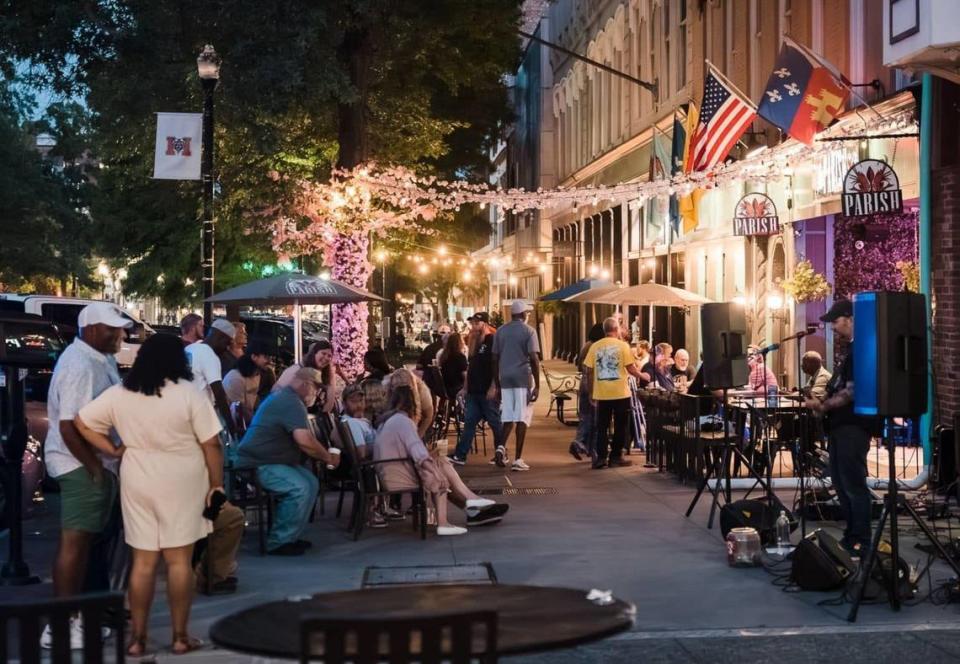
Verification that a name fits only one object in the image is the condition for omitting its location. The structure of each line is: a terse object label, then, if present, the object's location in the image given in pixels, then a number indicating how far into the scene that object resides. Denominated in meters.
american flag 21.97
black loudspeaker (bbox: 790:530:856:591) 10.23
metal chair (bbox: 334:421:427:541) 13.04
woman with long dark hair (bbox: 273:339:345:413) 16.39
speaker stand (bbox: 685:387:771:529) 13.00
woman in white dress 8.23
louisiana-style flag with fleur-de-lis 19.28
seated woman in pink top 13.16
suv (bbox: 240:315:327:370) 39.04
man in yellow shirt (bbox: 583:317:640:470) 18.38
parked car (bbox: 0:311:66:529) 13.65
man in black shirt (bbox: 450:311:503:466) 19.38
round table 4.93
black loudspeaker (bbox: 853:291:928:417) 9.55
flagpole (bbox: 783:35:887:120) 18.95
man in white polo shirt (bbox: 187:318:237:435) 13.21
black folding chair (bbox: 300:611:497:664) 4.39
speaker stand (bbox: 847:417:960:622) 9.38
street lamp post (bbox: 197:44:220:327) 18.56
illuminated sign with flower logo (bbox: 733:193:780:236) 23.20
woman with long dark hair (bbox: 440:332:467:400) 21.75
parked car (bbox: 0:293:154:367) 27.55
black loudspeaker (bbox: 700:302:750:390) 13.20
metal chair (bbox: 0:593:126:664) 4.70
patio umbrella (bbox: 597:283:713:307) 23.23
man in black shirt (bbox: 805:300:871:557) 11.09
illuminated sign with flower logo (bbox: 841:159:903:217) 17.64
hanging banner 19.14
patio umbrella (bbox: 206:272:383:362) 18.95
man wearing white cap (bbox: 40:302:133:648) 8.80
